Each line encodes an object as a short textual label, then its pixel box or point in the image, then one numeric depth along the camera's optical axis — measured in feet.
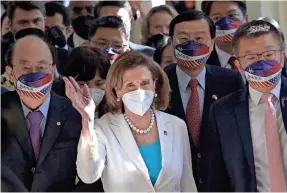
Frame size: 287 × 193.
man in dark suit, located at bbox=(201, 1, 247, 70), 22.63
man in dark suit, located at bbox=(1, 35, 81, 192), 16.56
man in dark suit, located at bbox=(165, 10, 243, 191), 18.83
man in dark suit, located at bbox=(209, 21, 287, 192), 16.55
